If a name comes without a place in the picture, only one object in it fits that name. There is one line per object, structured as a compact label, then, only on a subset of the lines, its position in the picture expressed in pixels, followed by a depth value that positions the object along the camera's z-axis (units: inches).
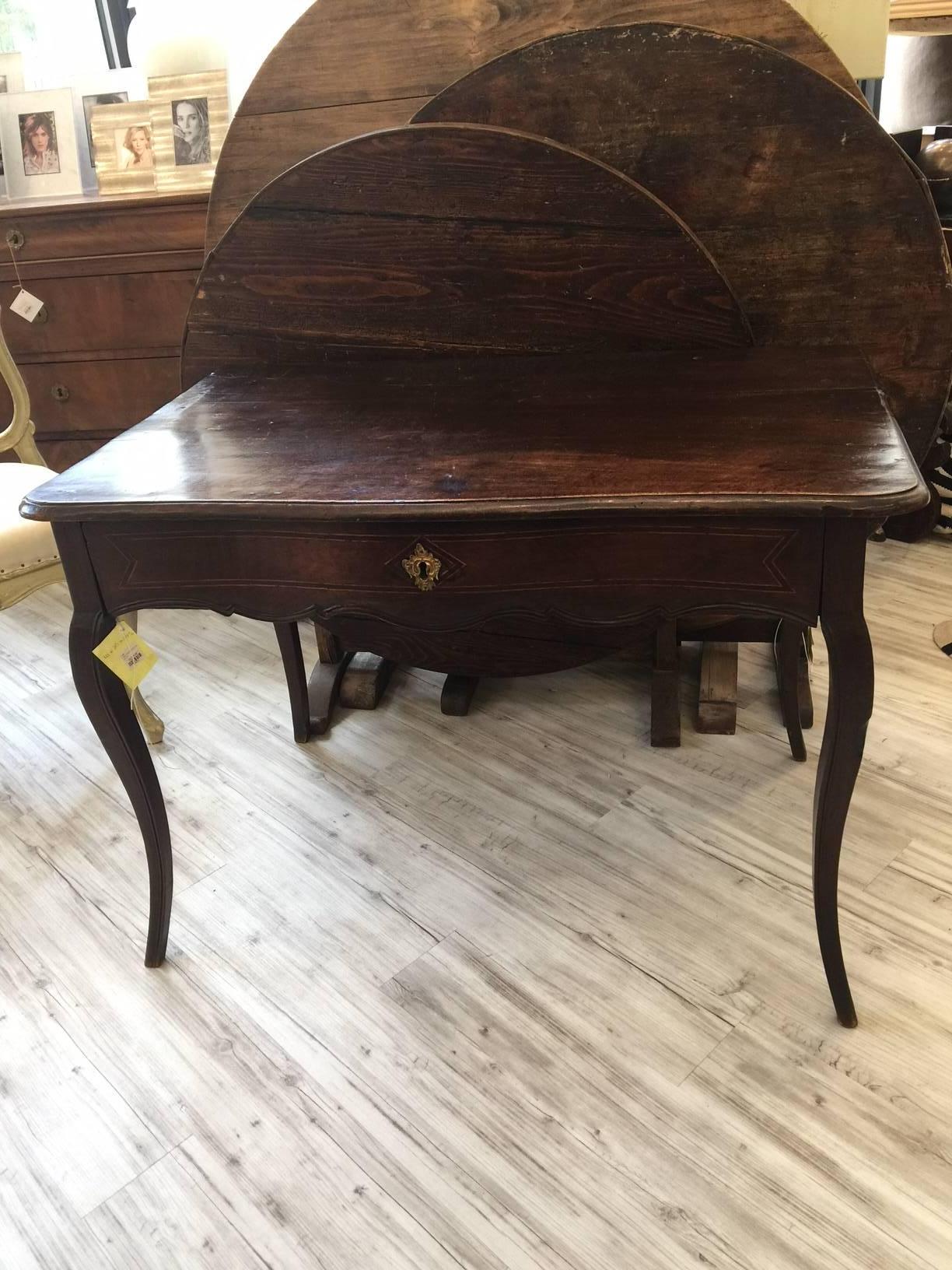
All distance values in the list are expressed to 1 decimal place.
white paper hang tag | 89.6
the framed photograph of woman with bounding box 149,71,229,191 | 83.7
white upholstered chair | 69.4
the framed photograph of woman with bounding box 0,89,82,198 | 95.0
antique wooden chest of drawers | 85.0
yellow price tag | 49.3
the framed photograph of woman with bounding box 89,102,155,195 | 87.1
